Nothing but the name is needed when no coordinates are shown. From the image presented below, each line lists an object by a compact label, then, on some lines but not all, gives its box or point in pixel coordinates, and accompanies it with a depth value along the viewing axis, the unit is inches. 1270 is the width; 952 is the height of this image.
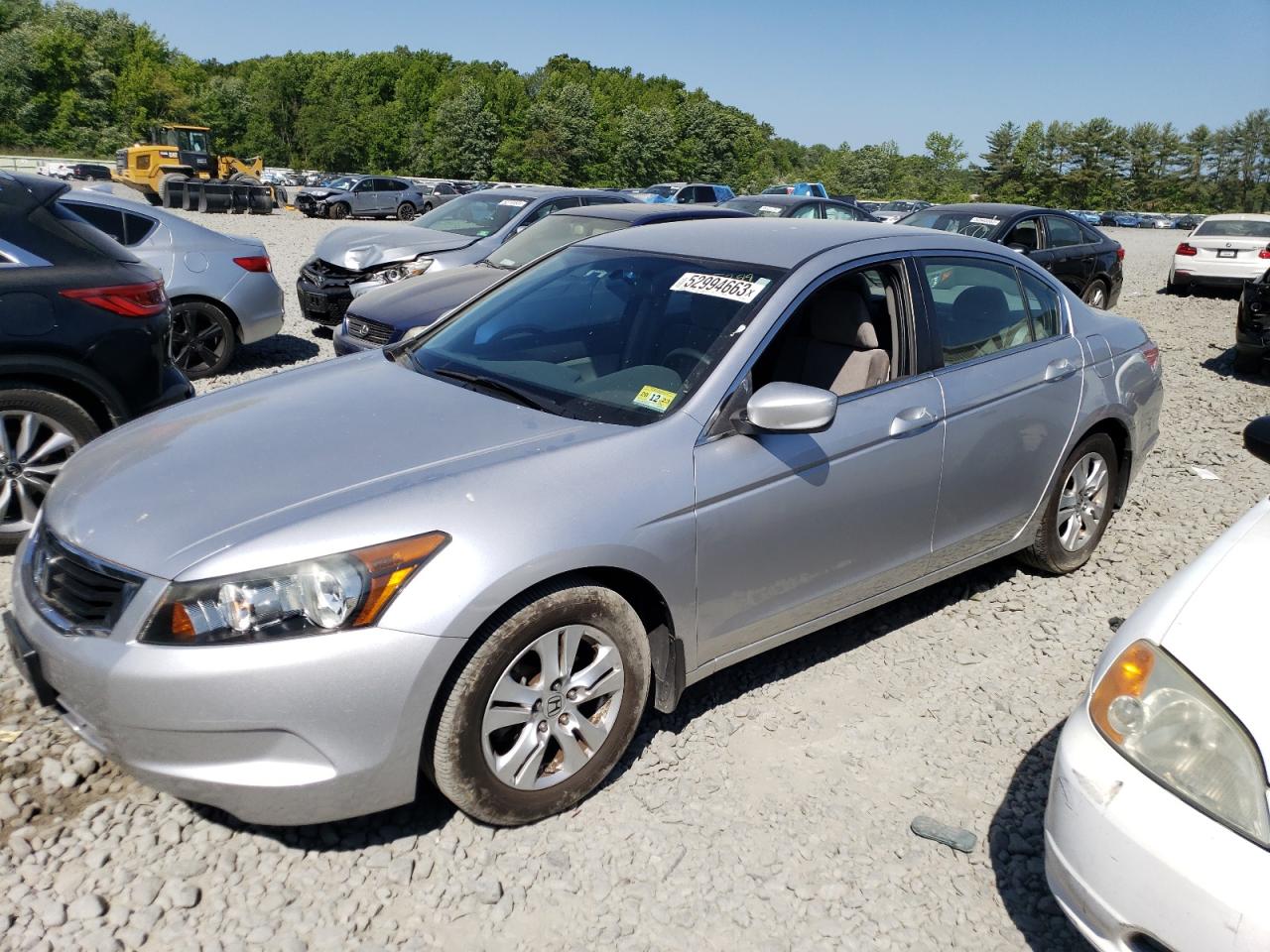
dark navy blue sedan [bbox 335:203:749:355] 278.4
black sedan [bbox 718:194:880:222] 528.7
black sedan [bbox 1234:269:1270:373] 377.7
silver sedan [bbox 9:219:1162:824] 96.0
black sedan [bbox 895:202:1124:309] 479.8
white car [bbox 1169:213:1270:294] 622.5
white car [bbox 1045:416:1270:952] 74.2
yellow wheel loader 1268.5
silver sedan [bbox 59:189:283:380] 302.5
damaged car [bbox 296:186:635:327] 372.8
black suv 178.5
